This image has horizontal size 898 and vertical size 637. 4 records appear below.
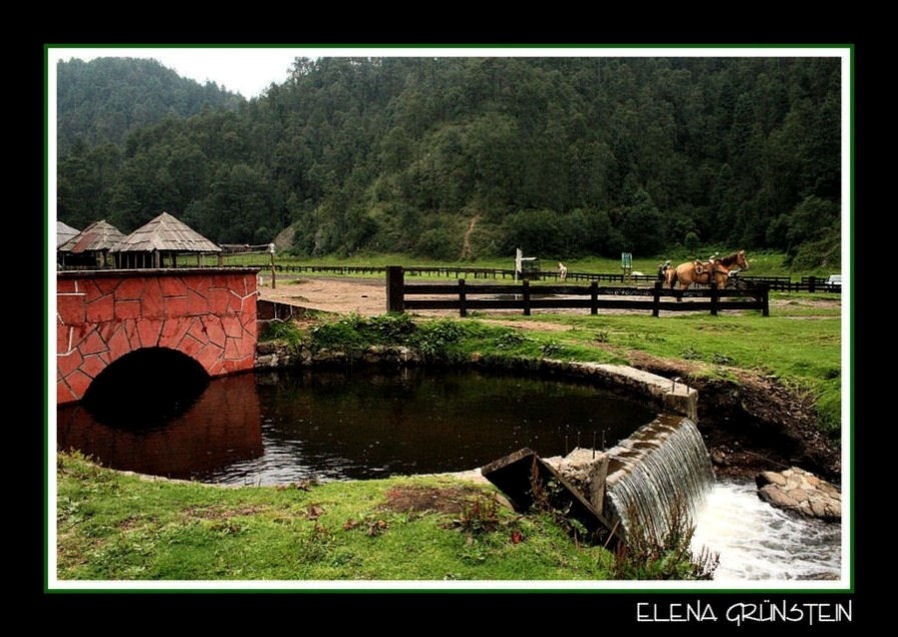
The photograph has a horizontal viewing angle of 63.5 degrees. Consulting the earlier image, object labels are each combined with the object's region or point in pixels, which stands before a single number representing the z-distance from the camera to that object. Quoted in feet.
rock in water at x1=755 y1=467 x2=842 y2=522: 27.86
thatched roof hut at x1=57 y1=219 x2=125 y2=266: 74.38
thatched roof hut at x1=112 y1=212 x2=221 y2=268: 65.46
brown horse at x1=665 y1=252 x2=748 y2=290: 77.46
